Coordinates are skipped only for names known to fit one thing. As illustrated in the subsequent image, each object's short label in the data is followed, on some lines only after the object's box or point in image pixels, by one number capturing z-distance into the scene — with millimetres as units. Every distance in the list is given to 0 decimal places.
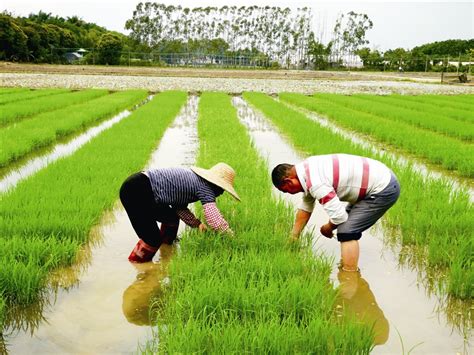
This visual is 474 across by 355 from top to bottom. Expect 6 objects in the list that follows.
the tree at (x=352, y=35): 53281
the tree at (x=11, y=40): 30547
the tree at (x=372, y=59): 45625
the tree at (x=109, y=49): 37250
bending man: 2660
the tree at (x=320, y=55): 47062
